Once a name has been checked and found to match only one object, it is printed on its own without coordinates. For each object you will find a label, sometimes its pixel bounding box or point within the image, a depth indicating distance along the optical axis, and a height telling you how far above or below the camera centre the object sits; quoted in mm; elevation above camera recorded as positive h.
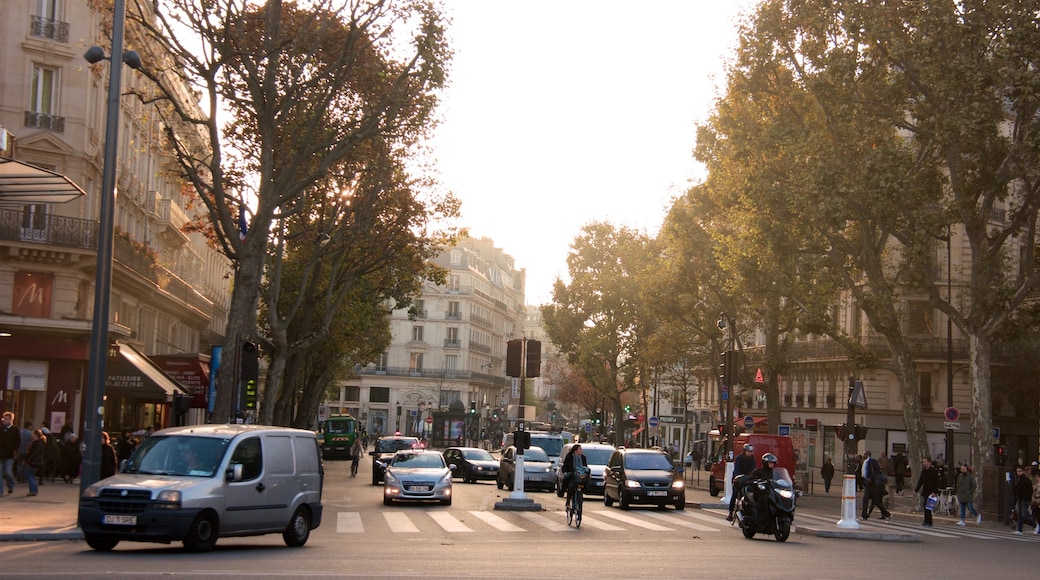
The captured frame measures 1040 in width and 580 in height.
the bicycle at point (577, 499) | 24359 -1812
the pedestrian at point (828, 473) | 50656 -2269
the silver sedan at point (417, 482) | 30453 -2013
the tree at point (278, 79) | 27312 +7631
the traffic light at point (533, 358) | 29812 +1200
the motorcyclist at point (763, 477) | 21859 -1100
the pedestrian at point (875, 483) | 31906 -1656
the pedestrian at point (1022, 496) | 30094 -1718
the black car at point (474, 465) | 46844 -2328
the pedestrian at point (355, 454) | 49750 -2249
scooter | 21750 -1680
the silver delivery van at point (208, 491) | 15617 -1316
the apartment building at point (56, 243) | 36594 +4555
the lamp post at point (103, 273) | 20078 +1996
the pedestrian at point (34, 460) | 27203 -1650
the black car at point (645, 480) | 31094 -1775
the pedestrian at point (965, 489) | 32875 -1753
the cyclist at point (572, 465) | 24484 -1176
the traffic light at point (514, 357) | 29344 +1207
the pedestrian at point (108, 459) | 27703 -1587
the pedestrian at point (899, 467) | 49469 -1867
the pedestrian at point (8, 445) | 27203 -1333
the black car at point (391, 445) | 47966 -1759
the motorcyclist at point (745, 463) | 26172 -1040
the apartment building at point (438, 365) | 122312 +3978
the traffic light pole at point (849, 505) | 24247 -1726
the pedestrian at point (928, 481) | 32000 -1543
